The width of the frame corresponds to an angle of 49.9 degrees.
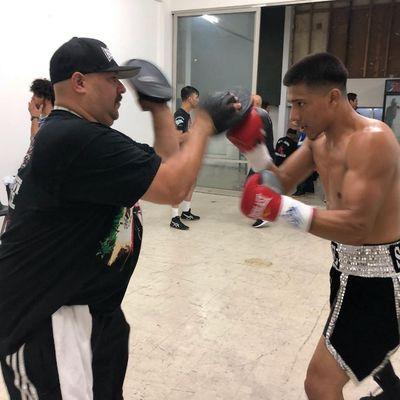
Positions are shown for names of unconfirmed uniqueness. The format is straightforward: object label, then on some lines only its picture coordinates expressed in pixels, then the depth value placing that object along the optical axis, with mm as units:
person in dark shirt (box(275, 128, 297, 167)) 6094
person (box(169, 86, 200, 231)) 4496
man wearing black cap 1006
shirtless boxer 1286
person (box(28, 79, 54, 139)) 3256
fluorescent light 6195
